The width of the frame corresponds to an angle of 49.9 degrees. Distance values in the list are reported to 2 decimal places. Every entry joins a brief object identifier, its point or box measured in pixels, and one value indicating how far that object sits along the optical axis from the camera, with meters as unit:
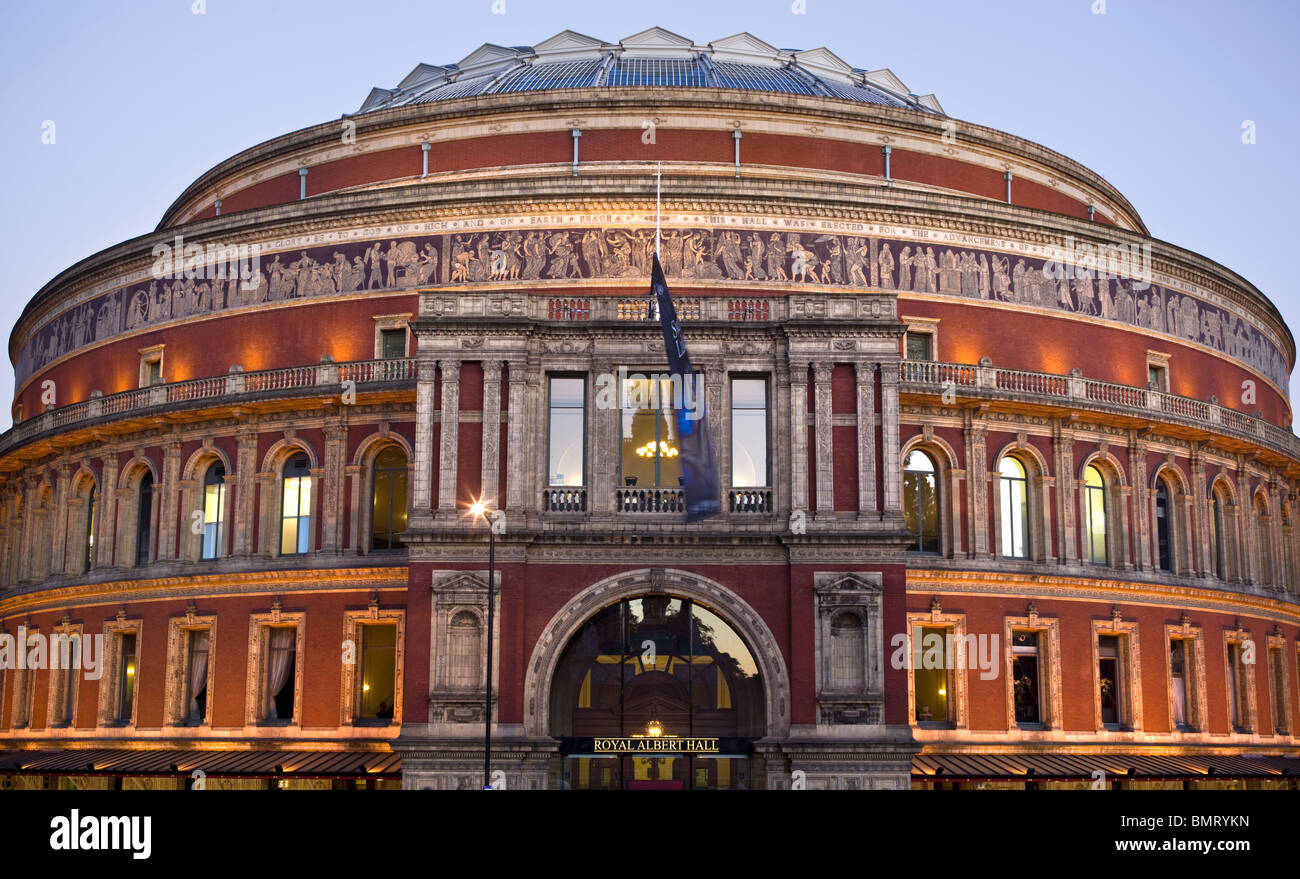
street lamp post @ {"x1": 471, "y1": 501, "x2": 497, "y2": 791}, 32.47
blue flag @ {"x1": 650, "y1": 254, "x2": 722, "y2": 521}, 35.75
